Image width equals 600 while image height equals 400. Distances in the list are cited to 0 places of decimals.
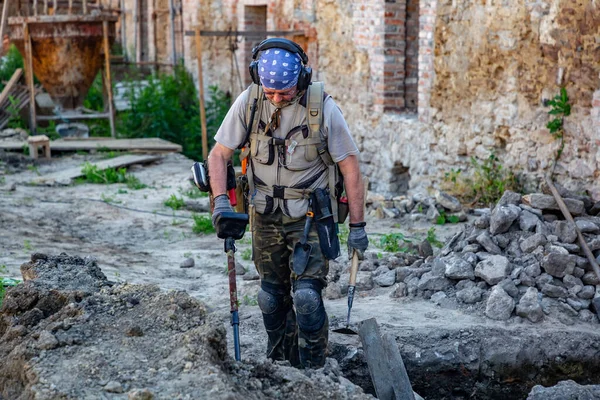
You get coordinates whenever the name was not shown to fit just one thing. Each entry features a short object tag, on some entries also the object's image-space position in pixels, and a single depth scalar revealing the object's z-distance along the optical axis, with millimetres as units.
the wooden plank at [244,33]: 11336
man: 4961
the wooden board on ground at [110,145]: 13172
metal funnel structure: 13734
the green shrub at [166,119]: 14445
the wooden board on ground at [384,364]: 5031
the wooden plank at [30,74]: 13523
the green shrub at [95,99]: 16673
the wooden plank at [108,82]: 14023
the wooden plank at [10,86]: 14531
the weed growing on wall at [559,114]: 8023
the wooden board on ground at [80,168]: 11307
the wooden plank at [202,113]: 11305
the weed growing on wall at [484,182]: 8719
